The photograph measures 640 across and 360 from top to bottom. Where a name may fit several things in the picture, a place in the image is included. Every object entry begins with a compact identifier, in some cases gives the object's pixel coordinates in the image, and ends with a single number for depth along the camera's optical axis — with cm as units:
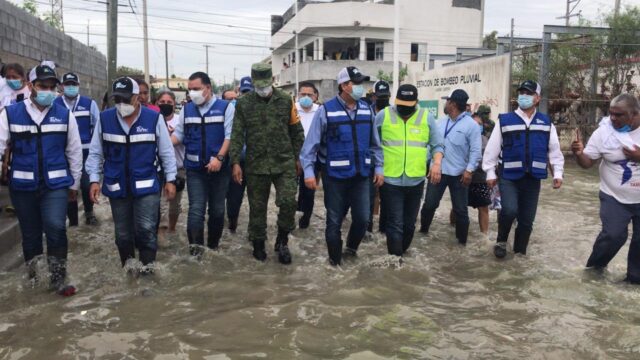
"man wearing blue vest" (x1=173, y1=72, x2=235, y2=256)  542
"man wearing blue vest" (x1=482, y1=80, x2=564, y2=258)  557
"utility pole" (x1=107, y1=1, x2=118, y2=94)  1533
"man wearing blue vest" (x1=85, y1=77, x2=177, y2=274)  466
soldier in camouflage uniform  525
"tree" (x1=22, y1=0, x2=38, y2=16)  2822
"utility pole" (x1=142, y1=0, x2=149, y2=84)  3725
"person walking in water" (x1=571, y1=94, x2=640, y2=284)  477
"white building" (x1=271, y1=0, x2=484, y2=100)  4188
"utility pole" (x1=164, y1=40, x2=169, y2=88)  6785
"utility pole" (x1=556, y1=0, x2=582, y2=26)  4154
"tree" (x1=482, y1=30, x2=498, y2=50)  5104
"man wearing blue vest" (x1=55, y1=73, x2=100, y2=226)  629
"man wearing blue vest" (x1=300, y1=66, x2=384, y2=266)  519
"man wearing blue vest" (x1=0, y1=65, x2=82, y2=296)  447
